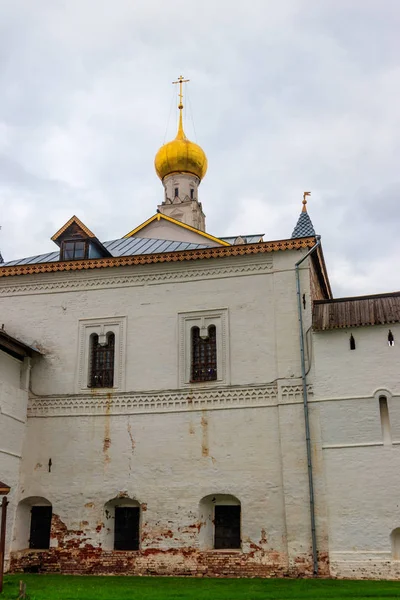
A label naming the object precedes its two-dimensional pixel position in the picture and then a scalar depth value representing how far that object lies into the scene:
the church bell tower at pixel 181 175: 29.62
